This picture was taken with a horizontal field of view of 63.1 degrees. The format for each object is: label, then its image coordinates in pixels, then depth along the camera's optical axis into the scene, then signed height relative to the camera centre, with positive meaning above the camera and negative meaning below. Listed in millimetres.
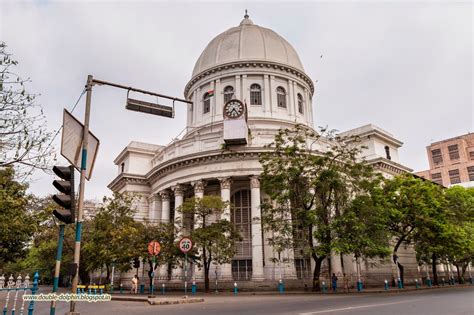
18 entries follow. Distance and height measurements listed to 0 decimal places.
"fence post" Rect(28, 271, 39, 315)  8930 -376
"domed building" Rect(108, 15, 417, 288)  30781 +10821
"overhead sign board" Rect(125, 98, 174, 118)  10672 +4423
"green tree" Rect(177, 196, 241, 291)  25094 +2235
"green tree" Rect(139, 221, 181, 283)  26500 +1955
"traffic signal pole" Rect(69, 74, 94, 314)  8297 +1846
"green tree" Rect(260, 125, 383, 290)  22781 +4340
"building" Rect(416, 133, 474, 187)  81750 +21439
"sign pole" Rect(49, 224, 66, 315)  7297 +104
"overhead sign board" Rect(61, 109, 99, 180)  8344 +2845
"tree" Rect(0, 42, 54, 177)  10953 +3868
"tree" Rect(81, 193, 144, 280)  26734 +2399
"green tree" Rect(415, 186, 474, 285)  29298 +2305
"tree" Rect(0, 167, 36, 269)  14531 +2371
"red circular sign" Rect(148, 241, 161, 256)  18373 +1040
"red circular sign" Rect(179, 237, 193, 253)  17312 +1101
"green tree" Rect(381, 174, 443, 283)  28656 +4102
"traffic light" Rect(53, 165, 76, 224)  7068 +1395
